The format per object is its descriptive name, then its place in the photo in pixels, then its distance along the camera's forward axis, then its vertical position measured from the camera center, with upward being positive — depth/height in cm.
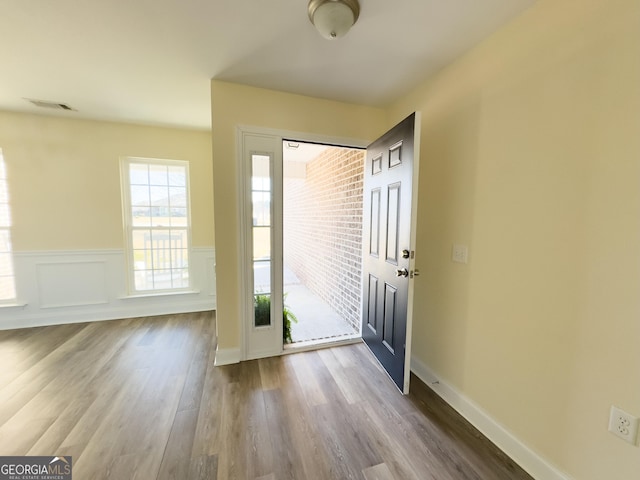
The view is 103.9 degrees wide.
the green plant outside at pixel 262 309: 234 -87
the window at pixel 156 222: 327 -9
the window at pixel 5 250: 282 -42
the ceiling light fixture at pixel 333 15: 123 +103
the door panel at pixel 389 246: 178 -22
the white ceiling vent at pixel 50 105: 247 +111
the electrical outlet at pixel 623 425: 98 -81
